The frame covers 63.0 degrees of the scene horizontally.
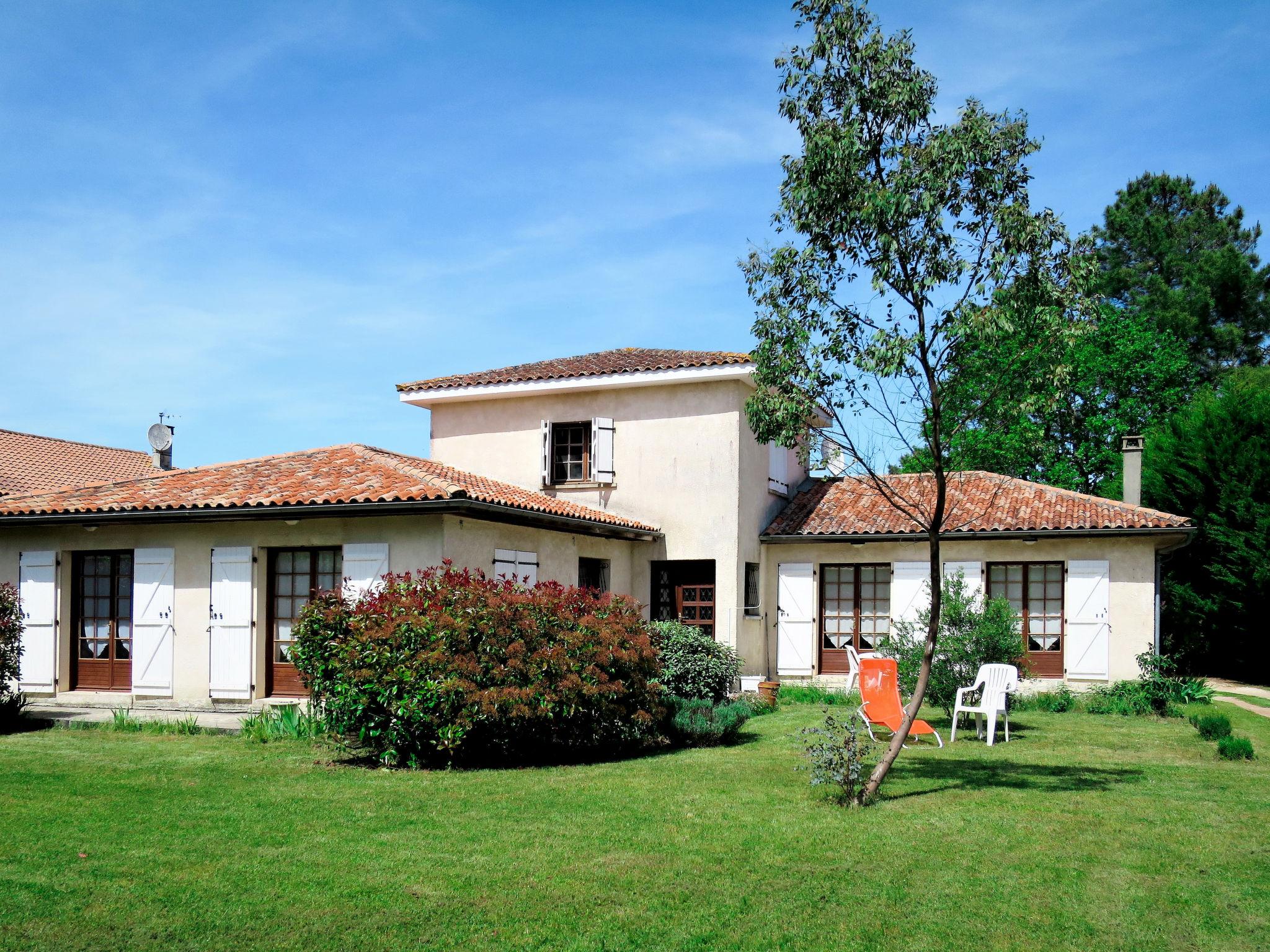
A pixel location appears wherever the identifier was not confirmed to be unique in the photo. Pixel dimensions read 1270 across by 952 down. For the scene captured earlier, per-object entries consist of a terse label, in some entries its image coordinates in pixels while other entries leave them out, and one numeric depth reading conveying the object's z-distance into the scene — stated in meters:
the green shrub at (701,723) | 11.41
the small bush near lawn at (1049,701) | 15.66
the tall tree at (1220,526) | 20.59
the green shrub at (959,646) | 13.16
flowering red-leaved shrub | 9.77
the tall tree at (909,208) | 8.13
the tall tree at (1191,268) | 31.58
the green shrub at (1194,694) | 15.80
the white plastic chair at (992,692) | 11.72
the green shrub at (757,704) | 14.75
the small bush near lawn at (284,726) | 11.38
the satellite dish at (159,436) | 26.30
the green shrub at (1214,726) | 11.59
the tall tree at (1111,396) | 29.47
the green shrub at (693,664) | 13.02
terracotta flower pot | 15.64
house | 13.56
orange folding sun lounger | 11.28
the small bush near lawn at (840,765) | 7.86
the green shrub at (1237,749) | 10.24
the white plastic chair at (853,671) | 14.77
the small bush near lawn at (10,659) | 12.55
